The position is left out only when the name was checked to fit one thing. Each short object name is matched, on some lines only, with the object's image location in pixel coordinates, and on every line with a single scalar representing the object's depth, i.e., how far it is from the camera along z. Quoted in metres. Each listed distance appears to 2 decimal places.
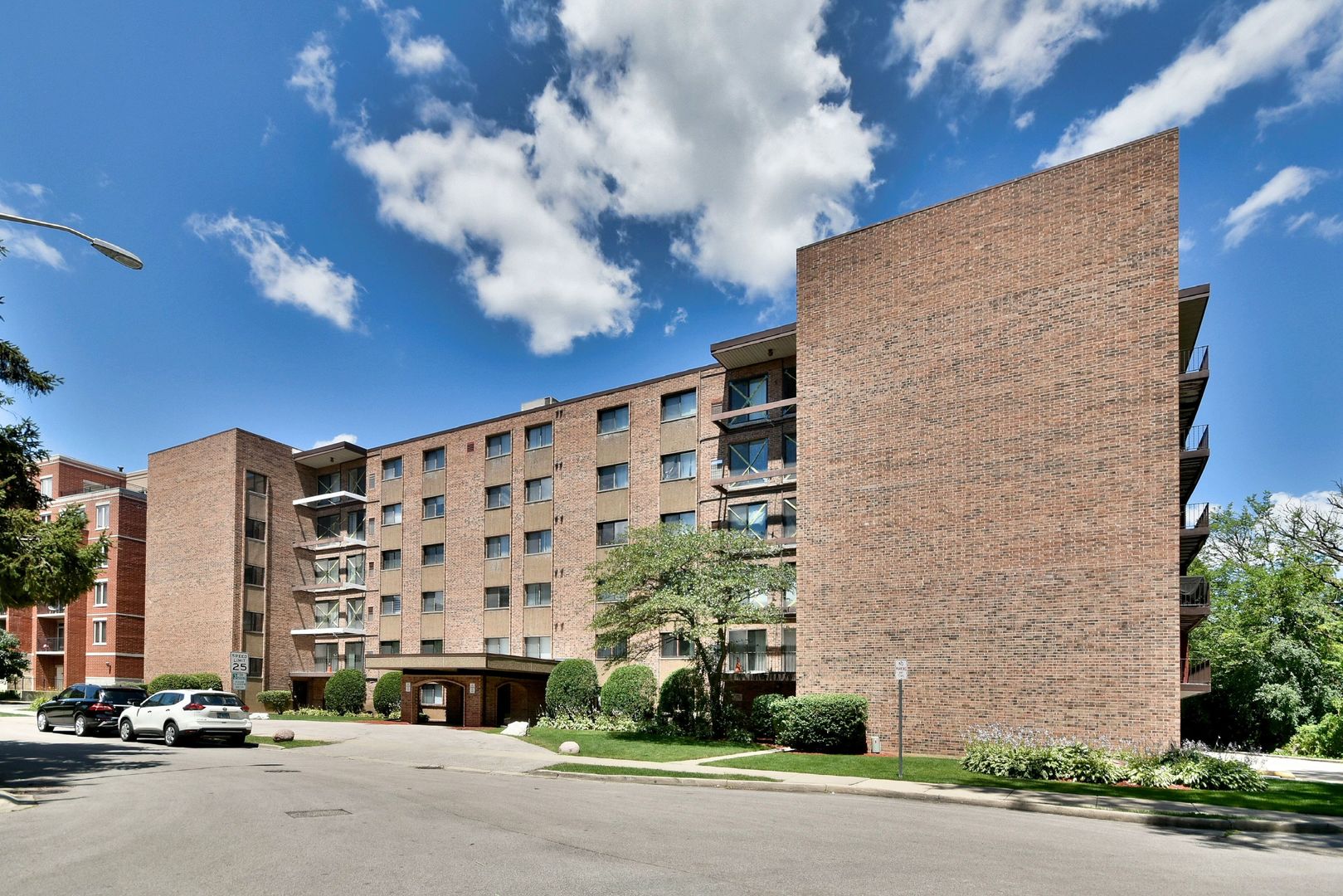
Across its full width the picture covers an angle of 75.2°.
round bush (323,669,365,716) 42.22
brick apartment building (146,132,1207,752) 20.64
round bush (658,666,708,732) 29.72
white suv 25.14
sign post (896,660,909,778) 17.55
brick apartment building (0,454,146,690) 51.22
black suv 28.81
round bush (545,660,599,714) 33.88
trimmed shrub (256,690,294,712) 44.81
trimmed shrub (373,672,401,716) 40.19
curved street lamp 12.15
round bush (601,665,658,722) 31.87
